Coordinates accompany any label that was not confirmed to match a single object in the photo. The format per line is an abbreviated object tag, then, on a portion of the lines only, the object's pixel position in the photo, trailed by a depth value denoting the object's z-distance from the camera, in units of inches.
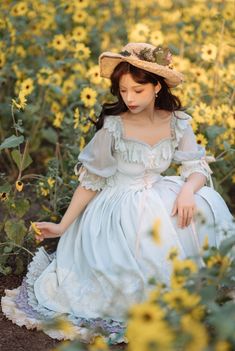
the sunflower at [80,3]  243.4
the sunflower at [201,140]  192.5
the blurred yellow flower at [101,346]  81.6
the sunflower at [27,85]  196.5
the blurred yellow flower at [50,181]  168.9
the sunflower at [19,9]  232.0
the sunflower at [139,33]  223.6
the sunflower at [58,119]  198.3
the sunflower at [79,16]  249.0
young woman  141.1
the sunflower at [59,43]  230.6
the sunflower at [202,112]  197.2
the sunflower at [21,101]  150.8
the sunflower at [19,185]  150.5
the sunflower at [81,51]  227.4
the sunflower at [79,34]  231.6
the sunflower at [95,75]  211.4
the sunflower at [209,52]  214.8
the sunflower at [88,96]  198.7
